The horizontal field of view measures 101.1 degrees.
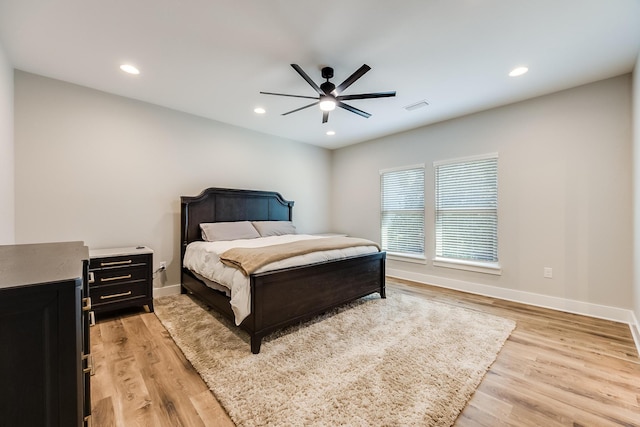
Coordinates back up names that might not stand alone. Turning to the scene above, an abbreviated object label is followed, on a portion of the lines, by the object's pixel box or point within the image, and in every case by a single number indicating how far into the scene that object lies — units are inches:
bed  88.3
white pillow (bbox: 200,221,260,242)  143.6
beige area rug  60.7
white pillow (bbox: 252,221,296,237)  165.8
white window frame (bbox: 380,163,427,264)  173.9
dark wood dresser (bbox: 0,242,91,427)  29.4
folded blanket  88.2
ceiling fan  100.2
